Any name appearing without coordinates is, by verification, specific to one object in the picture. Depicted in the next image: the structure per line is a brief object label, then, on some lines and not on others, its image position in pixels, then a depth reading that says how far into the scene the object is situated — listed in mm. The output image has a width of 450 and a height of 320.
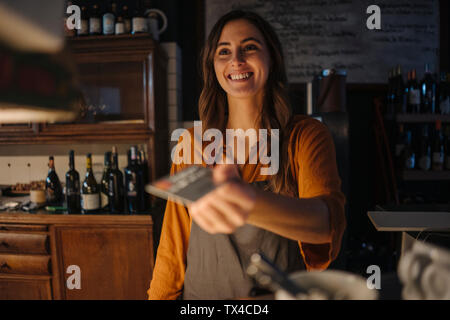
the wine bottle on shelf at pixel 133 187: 1751
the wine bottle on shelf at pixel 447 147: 2157
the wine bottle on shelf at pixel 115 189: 1757
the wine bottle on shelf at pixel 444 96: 2127
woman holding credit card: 691
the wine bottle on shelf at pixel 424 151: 2127
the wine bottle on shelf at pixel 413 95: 2121
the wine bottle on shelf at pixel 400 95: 2139
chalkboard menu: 2320
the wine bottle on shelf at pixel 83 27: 1917
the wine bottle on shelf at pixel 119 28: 1887
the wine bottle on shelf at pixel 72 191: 1797
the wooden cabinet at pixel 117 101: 1868
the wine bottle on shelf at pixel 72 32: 1895
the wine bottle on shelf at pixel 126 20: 1908
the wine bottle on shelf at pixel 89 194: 1736
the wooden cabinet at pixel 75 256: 1706
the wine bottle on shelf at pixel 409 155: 2150
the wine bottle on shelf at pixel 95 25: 1895
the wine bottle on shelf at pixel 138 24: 1854
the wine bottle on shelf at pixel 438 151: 2117
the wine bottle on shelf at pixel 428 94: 2195
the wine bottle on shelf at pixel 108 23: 1881
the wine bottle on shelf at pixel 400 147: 2172
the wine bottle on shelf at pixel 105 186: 1815
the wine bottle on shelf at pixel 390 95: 2207
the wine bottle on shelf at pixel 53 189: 1973
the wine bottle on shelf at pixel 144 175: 1792
